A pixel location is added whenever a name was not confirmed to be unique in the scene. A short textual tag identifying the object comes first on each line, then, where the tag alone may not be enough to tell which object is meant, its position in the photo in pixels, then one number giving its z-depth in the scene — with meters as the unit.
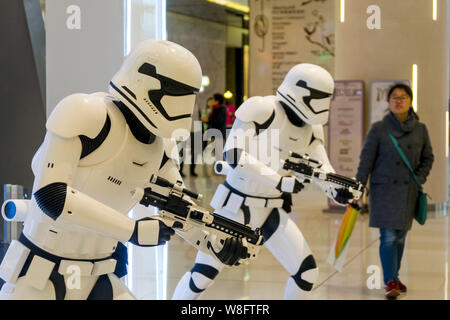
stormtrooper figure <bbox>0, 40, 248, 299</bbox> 2.54
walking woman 5.39
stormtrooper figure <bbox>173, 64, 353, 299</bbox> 4.45
